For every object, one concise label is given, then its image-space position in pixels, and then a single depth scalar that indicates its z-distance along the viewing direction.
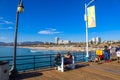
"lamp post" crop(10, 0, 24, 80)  3.48
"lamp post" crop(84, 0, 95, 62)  6.63
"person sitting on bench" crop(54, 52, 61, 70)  4.57
